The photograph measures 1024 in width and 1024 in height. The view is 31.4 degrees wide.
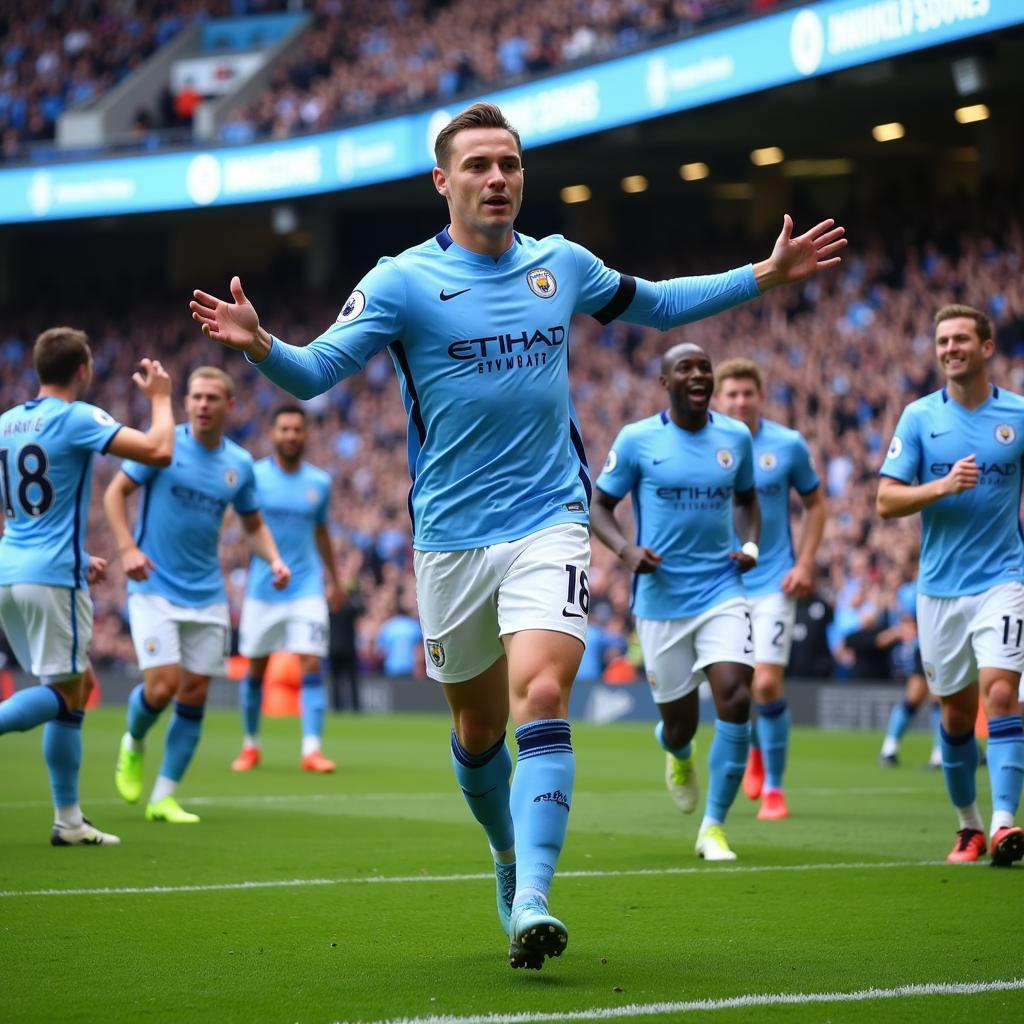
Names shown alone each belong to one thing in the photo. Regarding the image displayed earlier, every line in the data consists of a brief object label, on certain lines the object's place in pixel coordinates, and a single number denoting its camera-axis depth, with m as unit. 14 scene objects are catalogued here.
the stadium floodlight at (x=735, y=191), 33.75
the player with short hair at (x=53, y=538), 9.11
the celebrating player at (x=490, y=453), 5.61
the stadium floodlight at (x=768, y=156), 31.16
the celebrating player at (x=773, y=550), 11.42
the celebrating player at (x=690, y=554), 9.20
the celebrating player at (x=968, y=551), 8.53
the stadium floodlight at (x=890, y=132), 28.89
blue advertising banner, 22.28
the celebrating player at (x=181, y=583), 11.06
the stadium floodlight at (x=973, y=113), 26.81
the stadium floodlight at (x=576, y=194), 34.84
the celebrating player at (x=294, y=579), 15.14
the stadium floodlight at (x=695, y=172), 32.72
